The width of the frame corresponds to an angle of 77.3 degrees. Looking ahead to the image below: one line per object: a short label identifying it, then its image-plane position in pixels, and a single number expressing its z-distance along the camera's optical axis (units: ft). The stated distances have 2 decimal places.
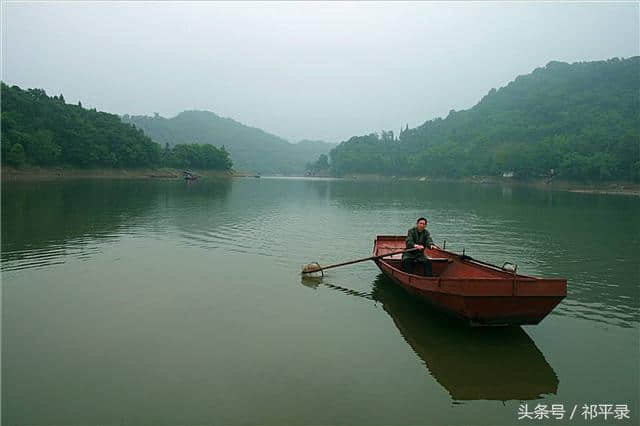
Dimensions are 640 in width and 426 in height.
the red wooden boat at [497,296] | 26.76
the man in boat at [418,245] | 38.17
